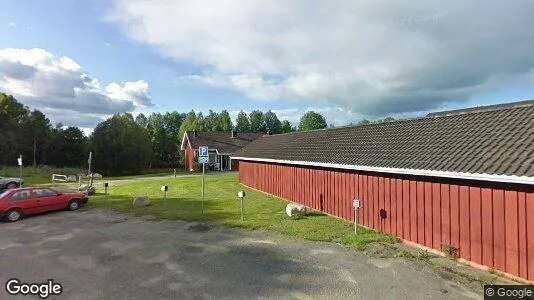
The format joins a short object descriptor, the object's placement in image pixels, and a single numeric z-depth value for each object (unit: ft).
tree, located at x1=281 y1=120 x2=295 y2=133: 372.89
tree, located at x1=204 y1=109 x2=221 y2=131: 347.52
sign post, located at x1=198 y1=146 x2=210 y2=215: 55.44
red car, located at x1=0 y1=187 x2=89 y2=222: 61.57
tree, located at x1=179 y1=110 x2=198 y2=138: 286.01
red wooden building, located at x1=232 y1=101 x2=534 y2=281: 29.68
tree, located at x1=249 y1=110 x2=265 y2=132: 372.87
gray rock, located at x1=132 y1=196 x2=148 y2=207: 69.87
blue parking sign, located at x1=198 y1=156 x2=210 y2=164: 55.52
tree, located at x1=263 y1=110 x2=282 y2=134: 370.00
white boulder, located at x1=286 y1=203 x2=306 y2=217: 53.16
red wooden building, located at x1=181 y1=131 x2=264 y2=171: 176.58
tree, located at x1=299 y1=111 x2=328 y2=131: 388.86
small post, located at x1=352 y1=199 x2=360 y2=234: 44.06
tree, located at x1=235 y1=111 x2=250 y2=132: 370.53
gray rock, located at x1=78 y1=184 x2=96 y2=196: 90.09
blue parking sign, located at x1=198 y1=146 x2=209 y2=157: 55.42
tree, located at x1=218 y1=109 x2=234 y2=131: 352.49
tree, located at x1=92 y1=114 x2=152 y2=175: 164.96
